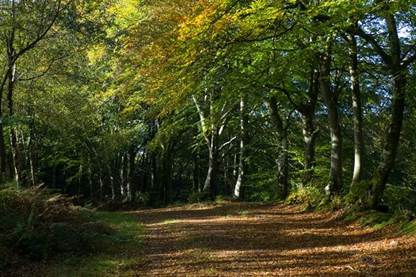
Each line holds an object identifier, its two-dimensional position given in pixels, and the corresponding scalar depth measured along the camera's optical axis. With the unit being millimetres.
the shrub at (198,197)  27078
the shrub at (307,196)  18391
